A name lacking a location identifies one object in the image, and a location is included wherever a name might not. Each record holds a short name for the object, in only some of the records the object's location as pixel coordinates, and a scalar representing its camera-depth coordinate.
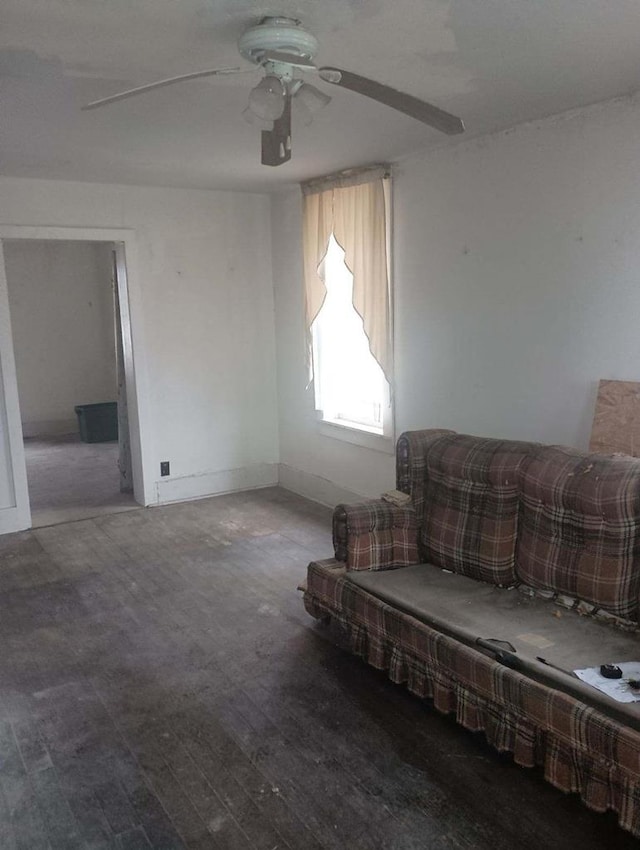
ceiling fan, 1.92
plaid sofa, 2.01
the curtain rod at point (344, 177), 4.26
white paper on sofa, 2.00
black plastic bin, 7.98
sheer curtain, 4.33
